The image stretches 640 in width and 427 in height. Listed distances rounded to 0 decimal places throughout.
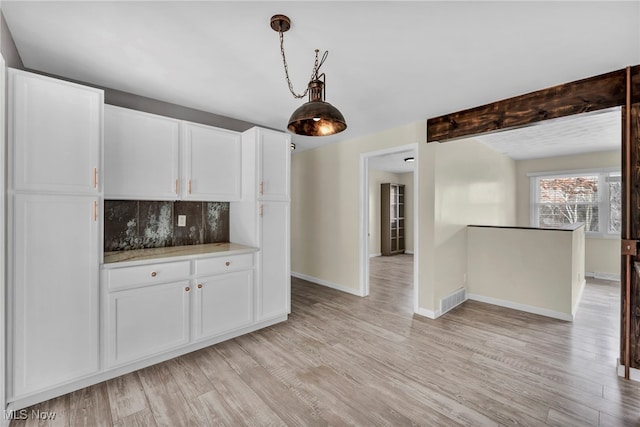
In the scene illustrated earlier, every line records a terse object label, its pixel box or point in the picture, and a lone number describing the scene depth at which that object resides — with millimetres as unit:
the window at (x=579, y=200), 5441
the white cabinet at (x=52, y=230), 1859
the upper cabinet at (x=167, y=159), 2506
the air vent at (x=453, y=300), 3670
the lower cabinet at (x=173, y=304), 2262
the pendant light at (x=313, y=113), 1624
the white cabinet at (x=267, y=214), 3158
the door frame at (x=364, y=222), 4352
